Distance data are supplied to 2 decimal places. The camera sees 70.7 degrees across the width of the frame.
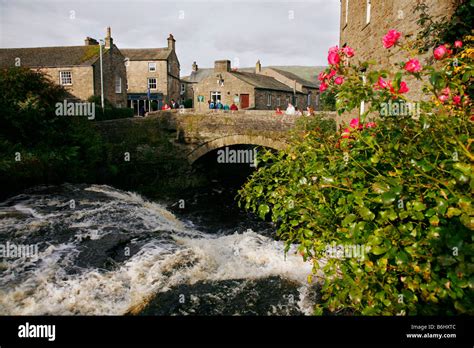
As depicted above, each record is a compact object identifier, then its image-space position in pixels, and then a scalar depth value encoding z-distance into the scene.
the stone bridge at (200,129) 17.61
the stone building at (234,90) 31.88
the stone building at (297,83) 41.84
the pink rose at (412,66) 2.84
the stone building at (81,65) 28.81
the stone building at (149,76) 39.47
